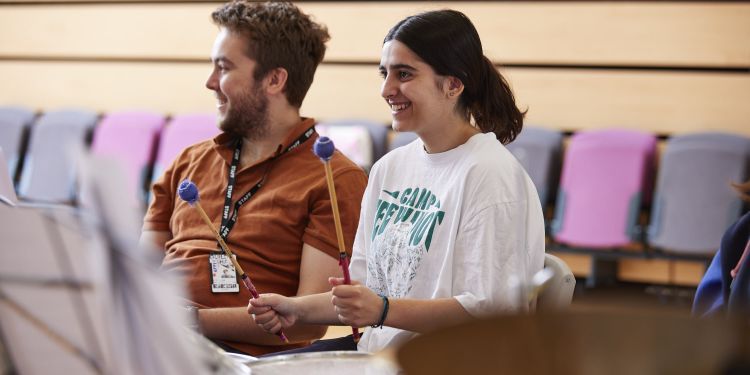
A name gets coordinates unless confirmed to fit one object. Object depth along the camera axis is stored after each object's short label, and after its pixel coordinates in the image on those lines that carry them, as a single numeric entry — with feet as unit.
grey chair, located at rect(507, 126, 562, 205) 19.37
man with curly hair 10.72
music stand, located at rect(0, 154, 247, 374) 4.80
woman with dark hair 9.41
